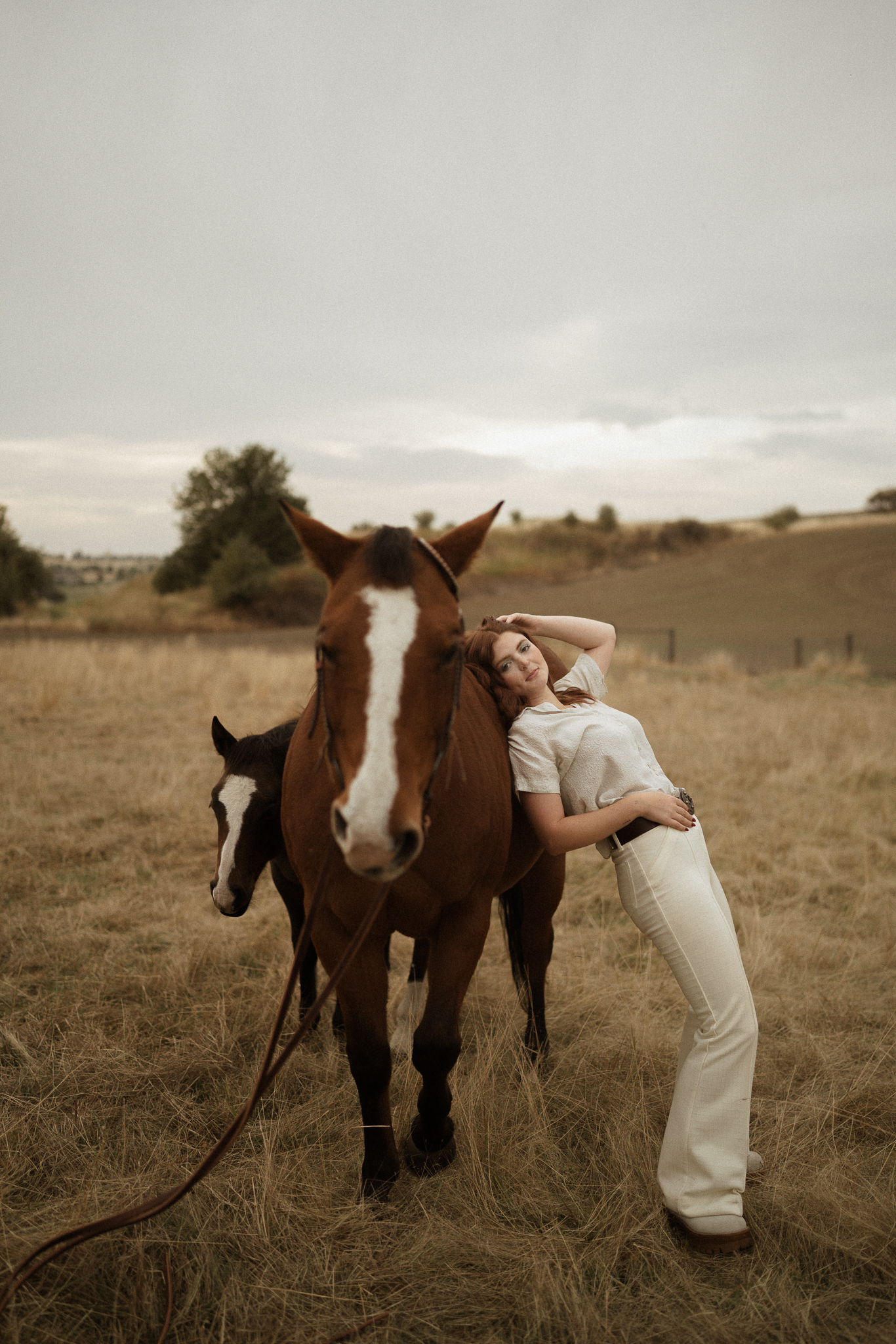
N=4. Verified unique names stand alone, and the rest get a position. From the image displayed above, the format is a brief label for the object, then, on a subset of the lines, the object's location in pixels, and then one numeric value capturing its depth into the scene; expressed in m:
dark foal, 2.96
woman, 2.17
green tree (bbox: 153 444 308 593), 39.56
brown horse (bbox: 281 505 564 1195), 1.54
